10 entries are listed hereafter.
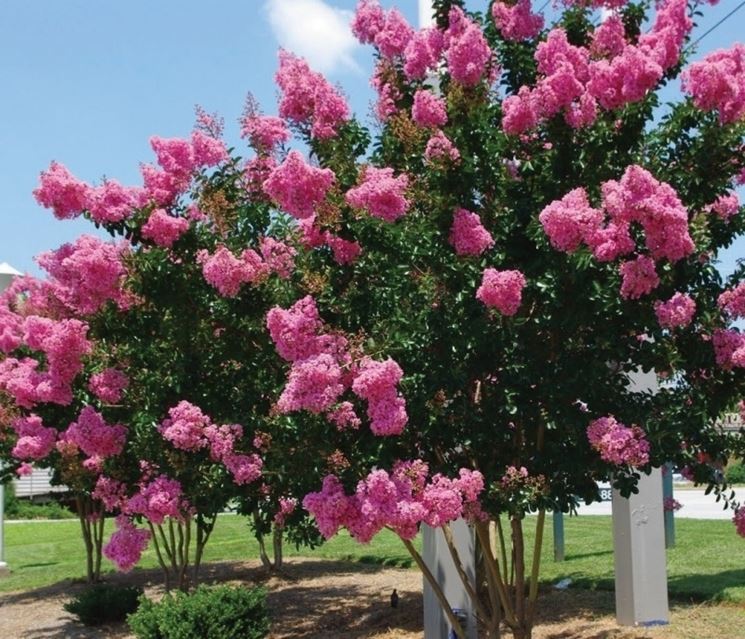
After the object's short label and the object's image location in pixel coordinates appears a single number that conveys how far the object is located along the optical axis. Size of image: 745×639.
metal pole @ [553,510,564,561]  11.96
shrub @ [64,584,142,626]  9.83
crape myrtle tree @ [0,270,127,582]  6.45
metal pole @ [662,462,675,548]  12.04
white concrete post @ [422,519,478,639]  6.80
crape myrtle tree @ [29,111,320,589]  5.62
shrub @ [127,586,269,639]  7.23
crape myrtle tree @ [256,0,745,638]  4.50
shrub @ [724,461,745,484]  34.03
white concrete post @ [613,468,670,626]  7.28
